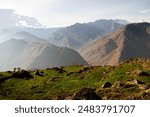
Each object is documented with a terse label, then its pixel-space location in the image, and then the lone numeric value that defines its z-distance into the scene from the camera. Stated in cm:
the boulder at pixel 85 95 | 2689
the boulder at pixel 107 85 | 3995
